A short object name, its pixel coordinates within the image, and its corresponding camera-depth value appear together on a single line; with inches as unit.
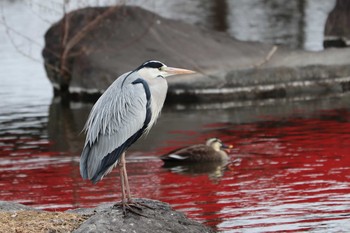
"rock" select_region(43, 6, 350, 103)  844.6
